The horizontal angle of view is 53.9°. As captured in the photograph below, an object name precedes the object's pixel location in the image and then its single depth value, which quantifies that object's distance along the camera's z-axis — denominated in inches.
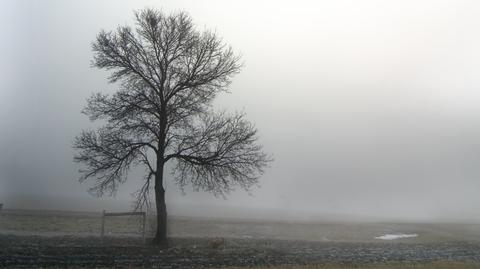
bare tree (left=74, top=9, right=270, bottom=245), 1224.2
